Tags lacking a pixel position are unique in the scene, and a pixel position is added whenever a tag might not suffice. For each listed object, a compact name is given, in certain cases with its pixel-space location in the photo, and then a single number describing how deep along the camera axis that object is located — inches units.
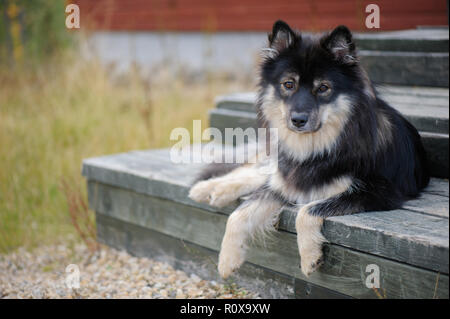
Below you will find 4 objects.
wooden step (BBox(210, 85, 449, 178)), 112.8
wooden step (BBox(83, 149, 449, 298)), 78.8
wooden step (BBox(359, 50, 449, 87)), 139.6
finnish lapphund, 92.0
